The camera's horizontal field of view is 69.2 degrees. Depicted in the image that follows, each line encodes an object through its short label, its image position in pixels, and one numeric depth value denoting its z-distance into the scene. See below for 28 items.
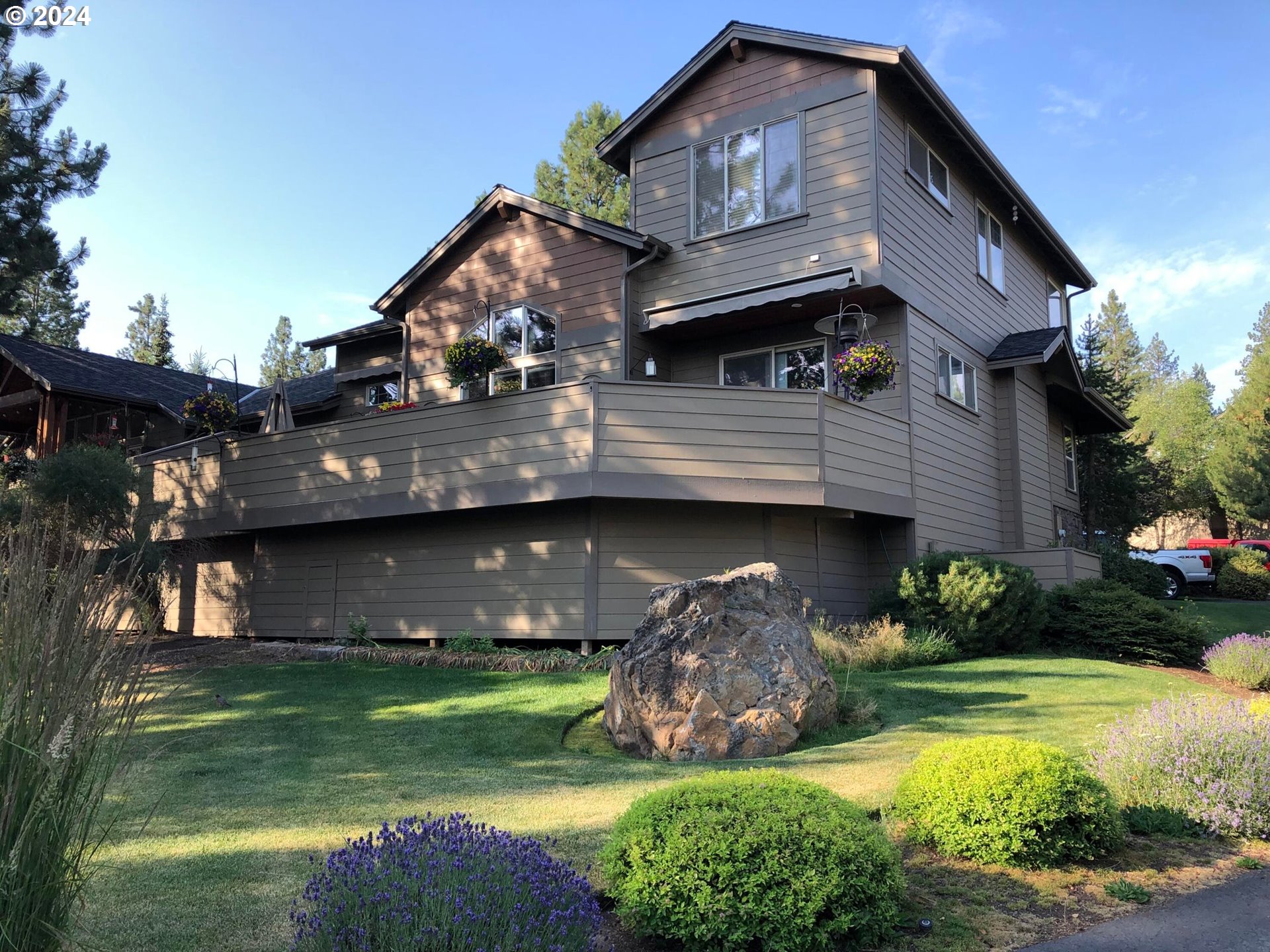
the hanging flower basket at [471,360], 14.68
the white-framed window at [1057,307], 22.64
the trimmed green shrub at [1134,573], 19.02
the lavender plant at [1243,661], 11.66
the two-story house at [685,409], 12.80
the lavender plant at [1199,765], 5.81
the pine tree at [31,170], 13.66
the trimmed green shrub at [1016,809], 5.15
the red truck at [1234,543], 27.72
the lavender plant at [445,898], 3.22
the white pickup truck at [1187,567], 23.75
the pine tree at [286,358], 66.69
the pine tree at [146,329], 66.06
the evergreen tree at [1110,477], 26.23
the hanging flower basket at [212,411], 17.28
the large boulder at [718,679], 8.12
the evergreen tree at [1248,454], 38.66
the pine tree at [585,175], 36.91
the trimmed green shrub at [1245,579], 23.92
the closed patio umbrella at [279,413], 16.72
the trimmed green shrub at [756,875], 4.05
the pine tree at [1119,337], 68.06
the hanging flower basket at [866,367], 13.10
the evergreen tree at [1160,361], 77.75
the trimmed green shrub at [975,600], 12.74
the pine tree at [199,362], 74.38
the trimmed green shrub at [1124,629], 13.68
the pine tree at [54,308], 15.32
